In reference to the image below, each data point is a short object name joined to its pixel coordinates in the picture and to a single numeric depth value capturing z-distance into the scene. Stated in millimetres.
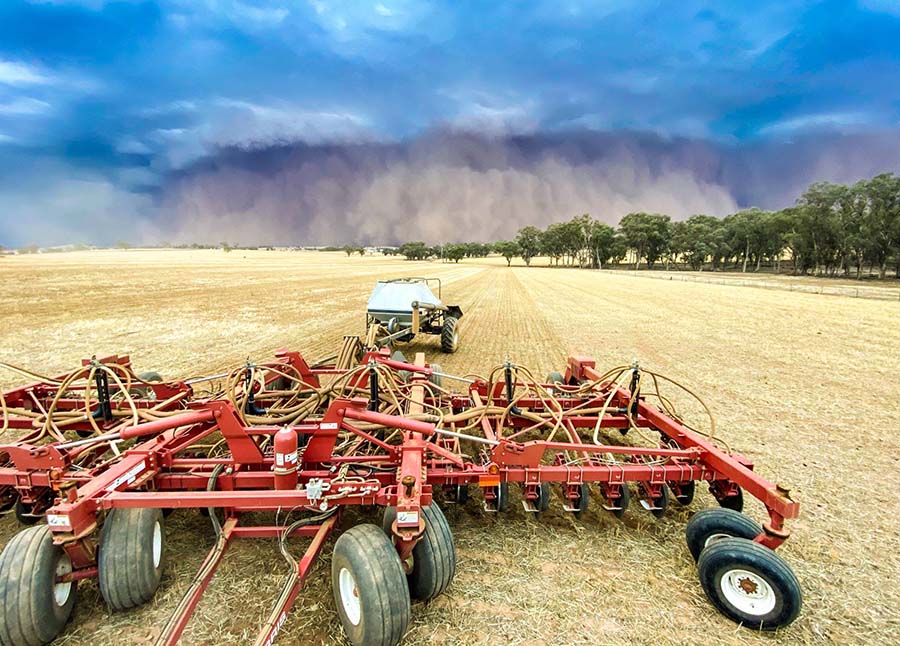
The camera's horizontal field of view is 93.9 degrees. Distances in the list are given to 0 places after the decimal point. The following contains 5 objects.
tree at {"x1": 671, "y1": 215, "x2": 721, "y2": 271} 82750
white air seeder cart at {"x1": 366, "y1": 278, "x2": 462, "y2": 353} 9138
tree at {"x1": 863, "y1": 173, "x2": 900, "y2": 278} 51406
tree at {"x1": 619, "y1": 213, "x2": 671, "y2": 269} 84812
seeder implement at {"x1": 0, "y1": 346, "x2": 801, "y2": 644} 2465
